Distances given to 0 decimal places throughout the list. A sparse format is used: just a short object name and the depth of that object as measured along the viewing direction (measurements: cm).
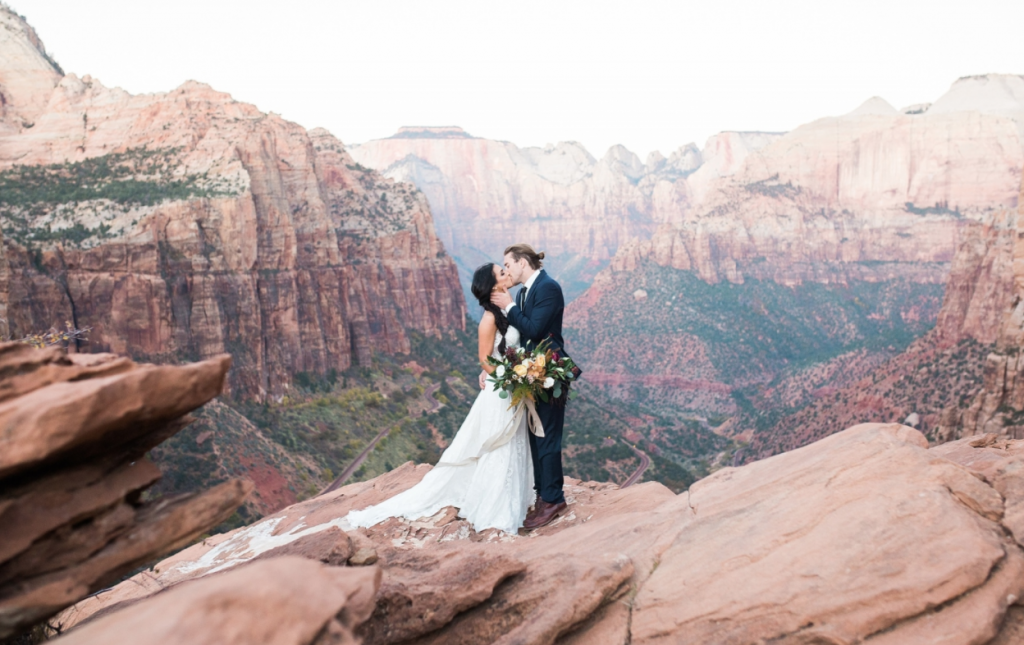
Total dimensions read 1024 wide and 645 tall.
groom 838
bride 854
